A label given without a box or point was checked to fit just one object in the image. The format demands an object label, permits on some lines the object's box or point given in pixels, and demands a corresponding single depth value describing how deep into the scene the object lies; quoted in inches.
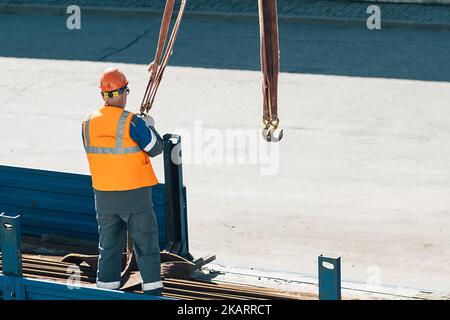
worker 689.0
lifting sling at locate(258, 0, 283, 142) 660.7
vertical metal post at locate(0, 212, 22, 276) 688.4
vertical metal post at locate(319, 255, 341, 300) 604.1
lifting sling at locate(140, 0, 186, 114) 732.7
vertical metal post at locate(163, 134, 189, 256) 827.4
